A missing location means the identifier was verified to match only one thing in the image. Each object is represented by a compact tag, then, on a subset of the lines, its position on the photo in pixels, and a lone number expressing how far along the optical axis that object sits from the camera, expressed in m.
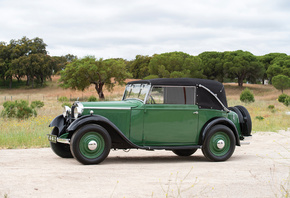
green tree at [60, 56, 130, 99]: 62.84
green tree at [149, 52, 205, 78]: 77.75
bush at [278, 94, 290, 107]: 39.28
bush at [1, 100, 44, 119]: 20.56
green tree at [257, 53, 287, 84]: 93.97
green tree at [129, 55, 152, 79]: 92.75
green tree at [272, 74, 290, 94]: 66.19
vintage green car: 8.39
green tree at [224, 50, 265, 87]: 81.19
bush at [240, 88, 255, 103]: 41.03
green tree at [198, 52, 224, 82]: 85.38
